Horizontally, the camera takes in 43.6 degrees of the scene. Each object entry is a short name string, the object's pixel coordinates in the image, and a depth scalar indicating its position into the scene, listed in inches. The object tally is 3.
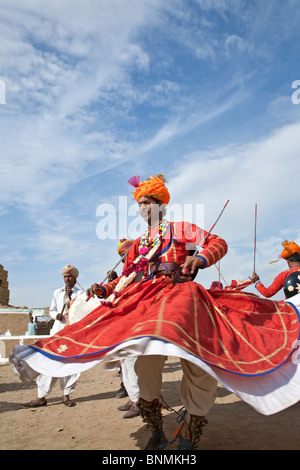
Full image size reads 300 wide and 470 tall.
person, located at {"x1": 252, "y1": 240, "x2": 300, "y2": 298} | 223.1
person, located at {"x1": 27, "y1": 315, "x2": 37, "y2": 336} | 534.3
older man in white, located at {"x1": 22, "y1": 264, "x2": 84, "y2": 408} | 231.8
